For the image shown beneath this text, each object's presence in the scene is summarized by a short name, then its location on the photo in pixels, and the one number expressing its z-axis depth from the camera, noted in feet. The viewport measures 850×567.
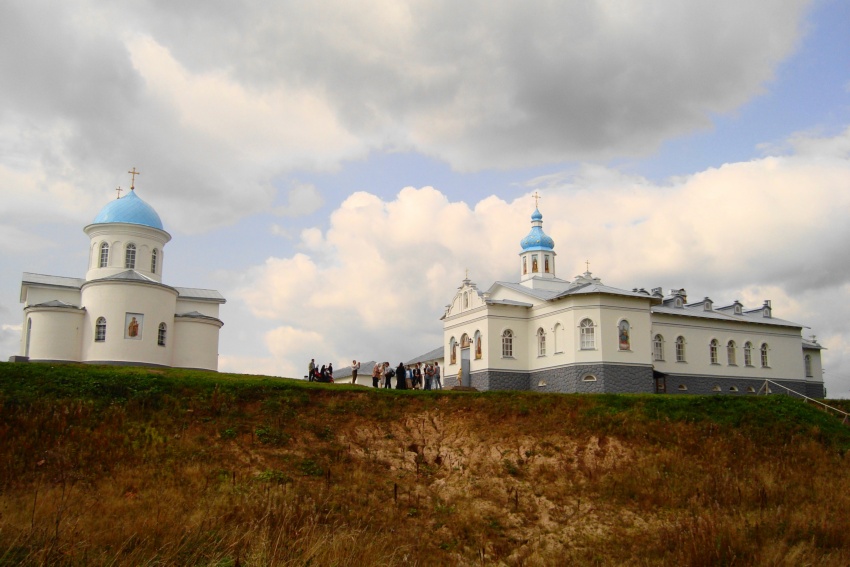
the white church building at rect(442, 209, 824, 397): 122.83
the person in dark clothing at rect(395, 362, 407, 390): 104.17
